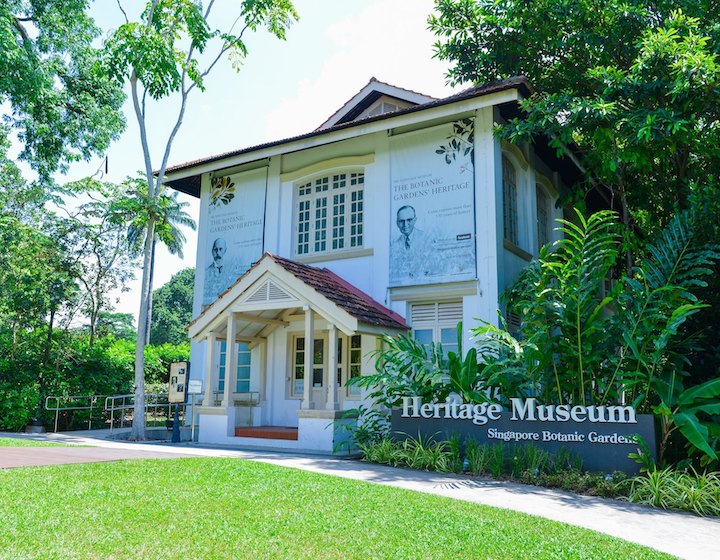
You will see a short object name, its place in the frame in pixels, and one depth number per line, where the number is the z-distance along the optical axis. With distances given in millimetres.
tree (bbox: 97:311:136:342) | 52062
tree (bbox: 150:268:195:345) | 54688
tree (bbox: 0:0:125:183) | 18719
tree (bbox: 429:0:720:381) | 10711
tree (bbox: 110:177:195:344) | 15820
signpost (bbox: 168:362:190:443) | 15508
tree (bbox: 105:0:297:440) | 15773
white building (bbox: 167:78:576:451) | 13297
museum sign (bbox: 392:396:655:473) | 9039
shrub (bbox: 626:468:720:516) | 7527
